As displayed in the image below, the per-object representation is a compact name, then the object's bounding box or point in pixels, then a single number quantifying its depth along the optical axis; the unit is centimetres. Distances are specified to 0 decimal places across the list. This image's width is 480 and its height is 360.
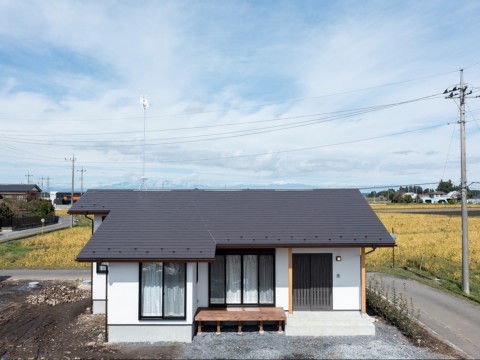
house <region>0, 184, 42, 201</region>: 6912
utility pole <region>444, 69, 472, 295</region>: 1587
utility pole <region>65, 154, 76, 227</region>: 5259
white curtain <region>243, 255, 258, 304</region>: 1226
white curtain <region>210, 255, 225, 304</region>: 1225
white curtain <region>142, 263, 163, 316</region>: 1086
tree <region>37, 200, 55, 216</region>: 5481
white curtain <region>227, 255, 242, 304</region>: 1226
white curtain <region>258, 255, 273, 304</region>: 1223
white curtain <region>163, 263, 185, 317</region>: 1082
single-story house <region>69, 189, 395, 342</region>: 1081
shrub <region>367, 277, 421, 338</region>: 1095
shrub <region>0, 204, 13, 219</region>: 4362
